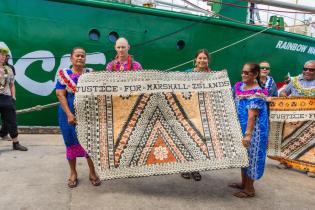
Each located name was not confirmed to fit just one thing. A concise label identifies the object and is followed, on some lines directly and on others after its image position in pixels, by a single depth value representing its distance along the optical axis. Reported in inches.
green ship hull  240.2
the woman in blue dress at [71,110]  129.8
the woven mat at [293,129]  174.5
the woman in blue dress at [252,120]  123.5
